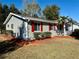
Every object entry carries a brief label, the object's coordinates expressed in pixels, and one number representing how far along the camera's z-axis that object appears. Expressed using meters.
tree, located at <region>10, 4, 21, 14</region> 20.73
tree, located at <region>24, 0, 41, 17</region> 19.26
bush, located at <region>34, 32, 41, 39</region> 9.25
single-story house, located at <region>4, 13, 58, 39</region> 8.99
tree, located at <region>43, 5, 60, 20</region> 19.50
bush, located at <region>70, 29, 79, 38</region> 11.78
